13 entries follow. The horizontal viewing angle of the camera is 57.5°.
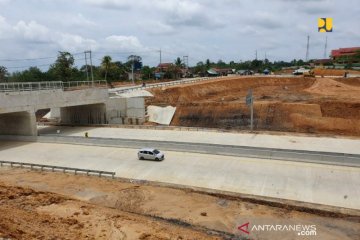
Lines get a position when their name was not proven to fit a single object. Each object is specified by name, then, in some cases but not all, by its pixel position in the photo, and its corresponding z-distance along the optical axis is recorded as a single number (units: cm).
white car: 2769
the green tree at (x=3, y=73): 9896
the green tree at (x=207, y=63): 16612
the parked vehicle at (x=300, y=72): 9741
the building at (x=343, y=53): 12912
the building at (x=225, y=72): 12178
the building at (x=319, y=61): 15835
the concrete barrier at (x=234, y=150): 2509
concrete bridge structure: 3712
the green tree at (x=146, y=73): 11536
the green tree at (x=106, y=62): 8806
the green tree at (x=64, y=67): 8244
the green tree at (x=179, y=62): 13010
